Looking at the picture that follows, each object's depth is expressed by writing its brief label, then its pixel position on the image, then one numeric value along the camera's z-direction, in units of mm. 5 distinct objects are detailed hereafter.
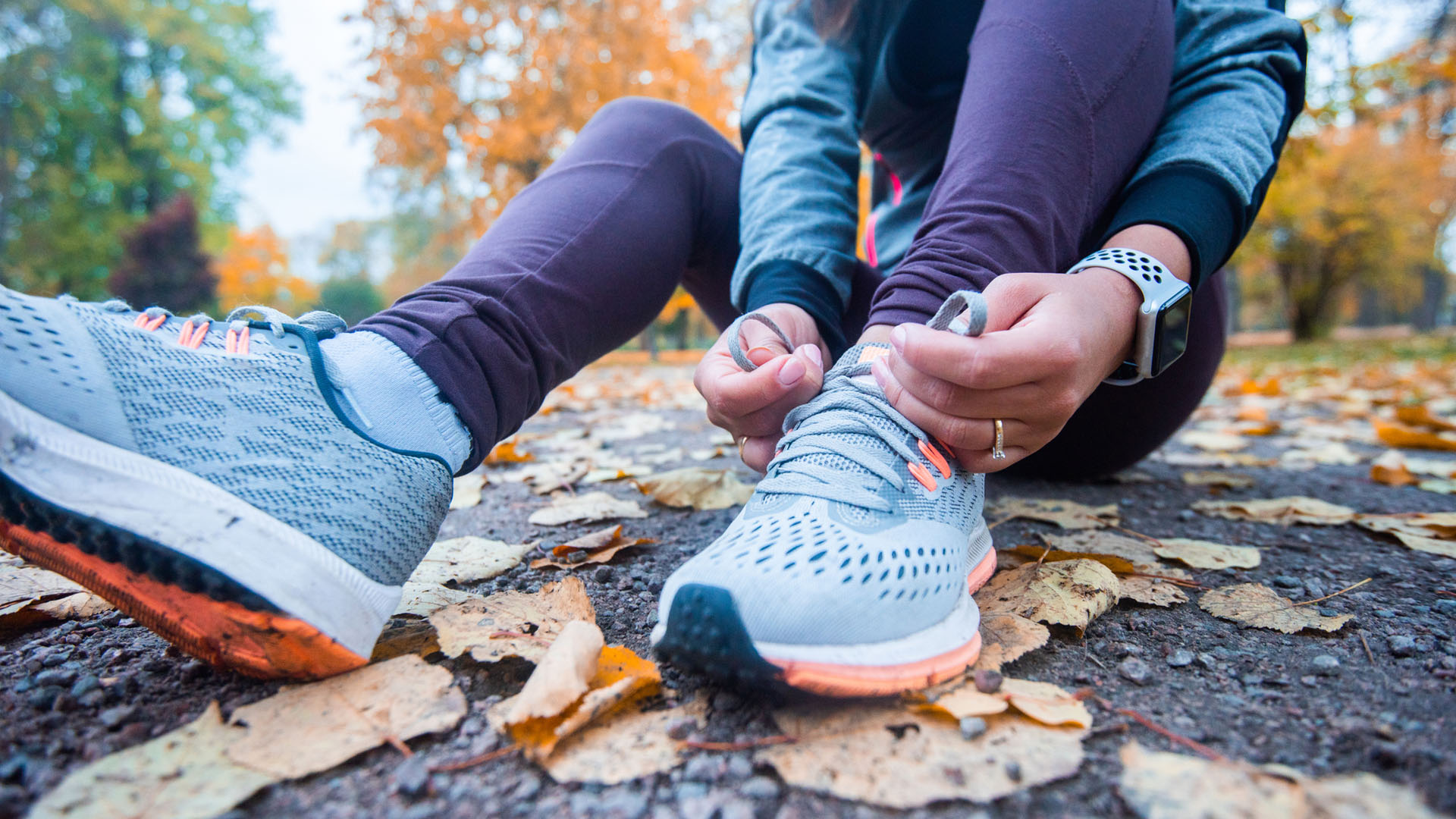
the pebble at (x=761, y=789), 303
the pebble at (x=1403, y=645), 370
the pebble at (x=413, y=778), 303
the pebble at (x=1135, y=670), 354
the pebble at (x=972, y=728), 317
